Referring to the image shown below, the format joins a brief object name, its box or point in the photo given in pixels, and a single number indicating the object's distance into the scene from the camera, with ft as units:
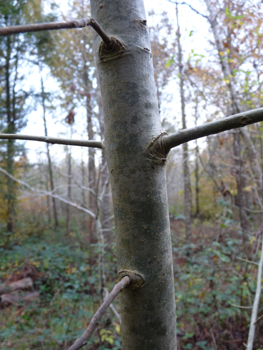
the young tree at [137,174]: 2.00
